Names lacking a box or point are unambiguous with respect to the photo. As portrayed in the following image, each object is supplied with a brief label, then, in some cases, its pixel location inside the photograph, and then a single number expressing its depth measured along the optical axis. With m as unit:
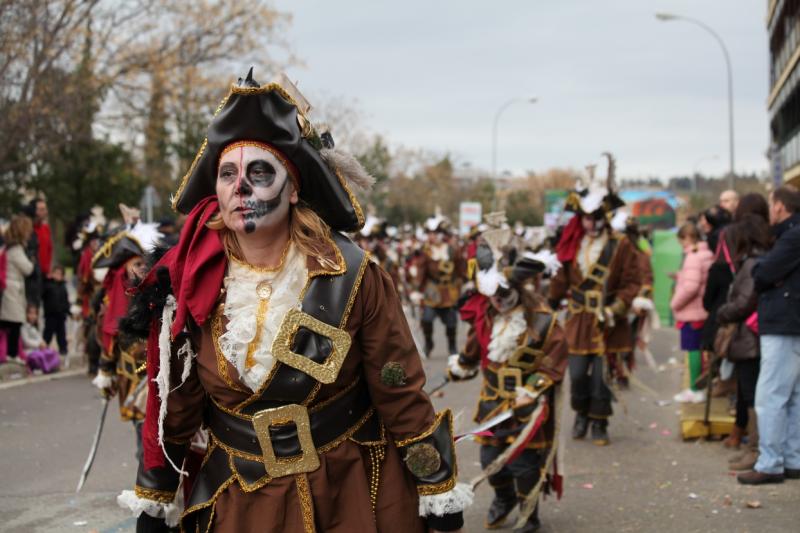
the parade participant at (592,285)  8.98
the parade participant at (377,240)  14.24
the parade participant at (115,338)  6.31
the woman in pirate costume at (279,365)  3.10
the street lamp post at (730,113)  28.24
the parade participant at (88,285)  10.08
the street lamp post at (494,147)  43.44
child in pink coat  10.52
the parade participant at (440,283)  14.75
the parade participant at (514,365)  6.11
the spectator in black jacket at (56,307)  13.41
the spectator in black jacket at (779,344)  6.58
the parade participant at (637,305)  9.66
